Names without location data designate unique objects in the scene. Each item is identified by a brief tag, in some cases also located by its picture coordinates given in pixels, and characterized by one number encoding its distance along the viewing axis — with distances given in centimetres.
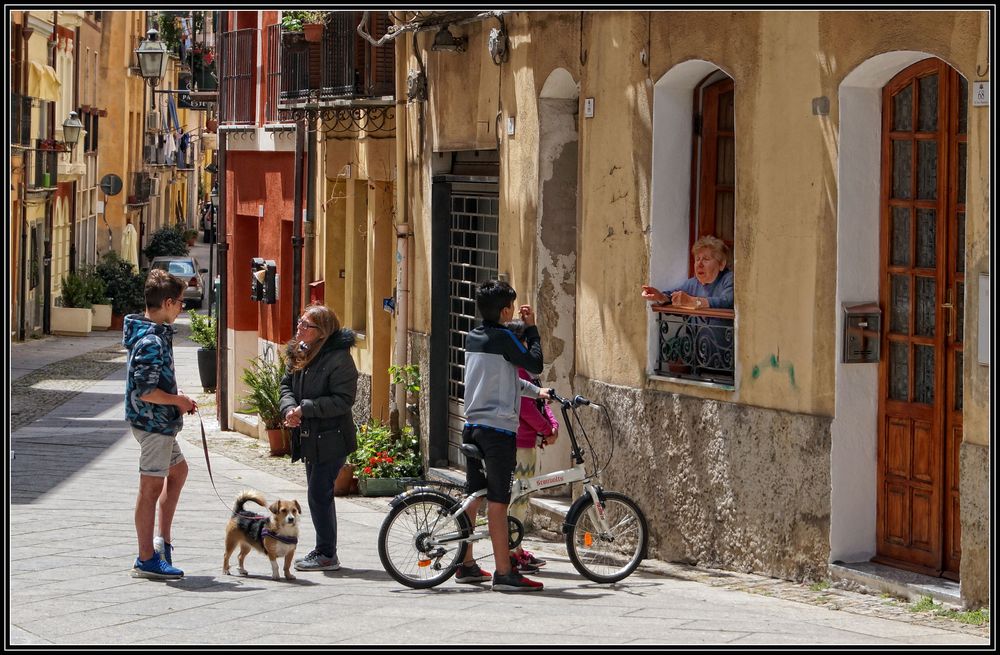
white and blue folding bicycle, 934
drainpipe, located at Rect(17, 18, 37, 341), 3588
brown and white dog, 956
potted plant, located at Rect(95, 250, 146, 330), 4181
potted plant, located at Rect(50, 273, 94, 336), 3922
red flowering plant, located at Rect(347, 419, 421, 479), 1507
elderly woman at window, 1045
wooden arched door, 884
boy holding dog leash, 921
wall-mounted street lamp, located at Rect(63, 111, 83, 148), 3919
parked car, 4772
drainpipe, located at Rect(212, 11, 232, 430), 2338
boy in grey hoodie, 916
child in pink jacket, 1017
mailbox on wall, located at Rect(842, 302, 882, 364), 926
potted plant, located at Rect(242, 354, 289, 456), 1894
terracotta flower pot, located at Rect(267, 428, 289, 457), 1892
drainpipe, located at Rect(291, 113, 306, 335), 1955
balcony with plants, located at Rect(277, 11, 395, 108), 1678
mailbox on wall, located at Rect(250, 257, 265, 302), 2148
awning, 3741
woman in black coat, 988
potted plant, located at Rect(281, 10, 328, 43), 1802
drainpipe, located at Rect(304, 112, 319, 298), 1964
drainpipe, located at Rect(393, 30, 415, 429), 1577
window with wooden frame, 1084
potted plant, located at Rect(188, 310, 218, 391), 2631
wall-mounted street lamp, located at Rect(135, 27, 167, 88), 2619
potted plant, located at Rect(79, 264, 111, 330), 4078
